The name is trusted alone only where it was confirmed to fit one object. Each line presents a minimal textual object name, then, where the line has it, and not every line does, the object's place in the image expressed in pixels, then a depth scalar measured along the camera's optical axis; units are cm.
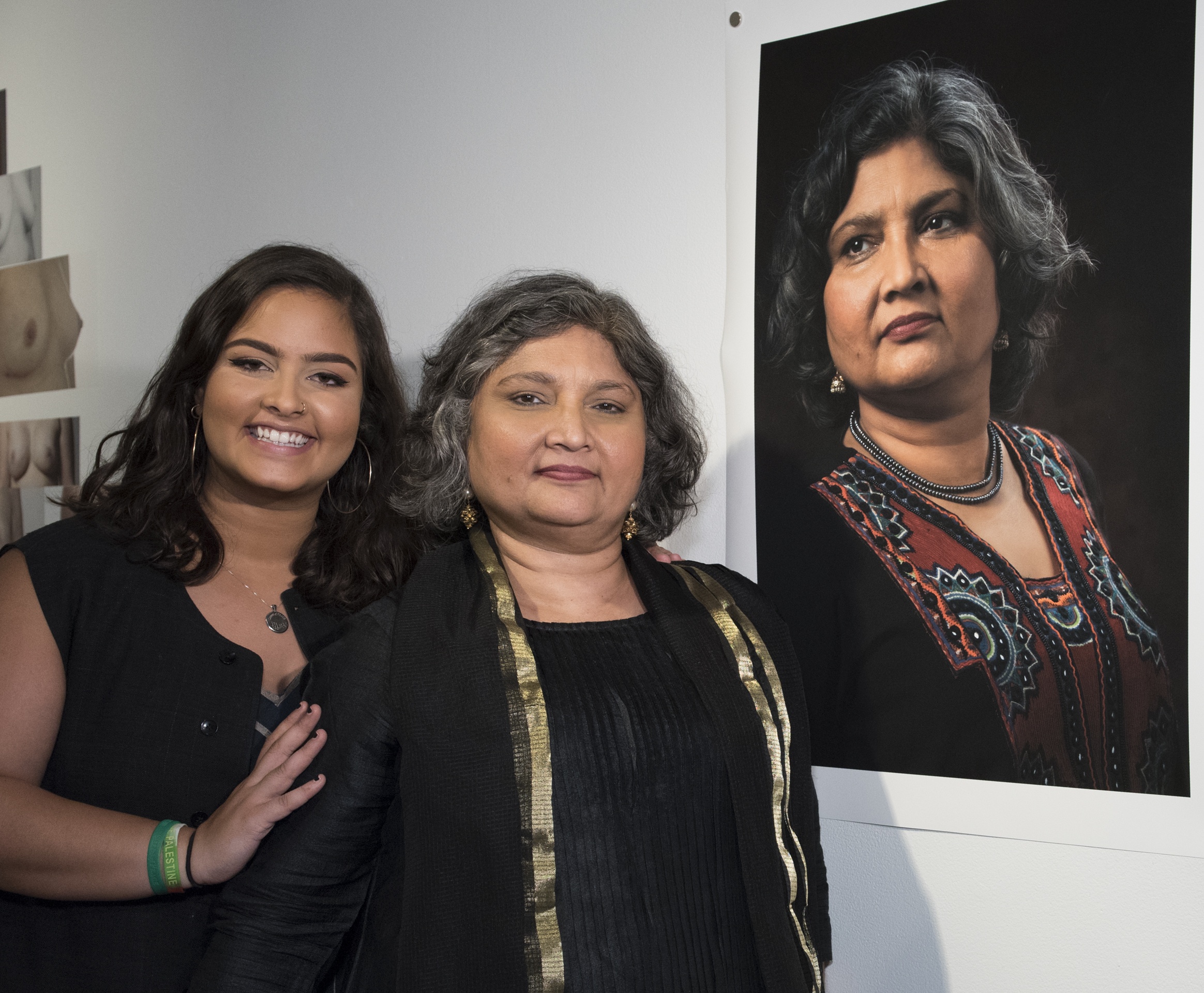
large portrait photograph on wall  142
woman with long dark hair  142
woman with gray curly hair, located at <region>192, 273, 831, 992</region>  119
